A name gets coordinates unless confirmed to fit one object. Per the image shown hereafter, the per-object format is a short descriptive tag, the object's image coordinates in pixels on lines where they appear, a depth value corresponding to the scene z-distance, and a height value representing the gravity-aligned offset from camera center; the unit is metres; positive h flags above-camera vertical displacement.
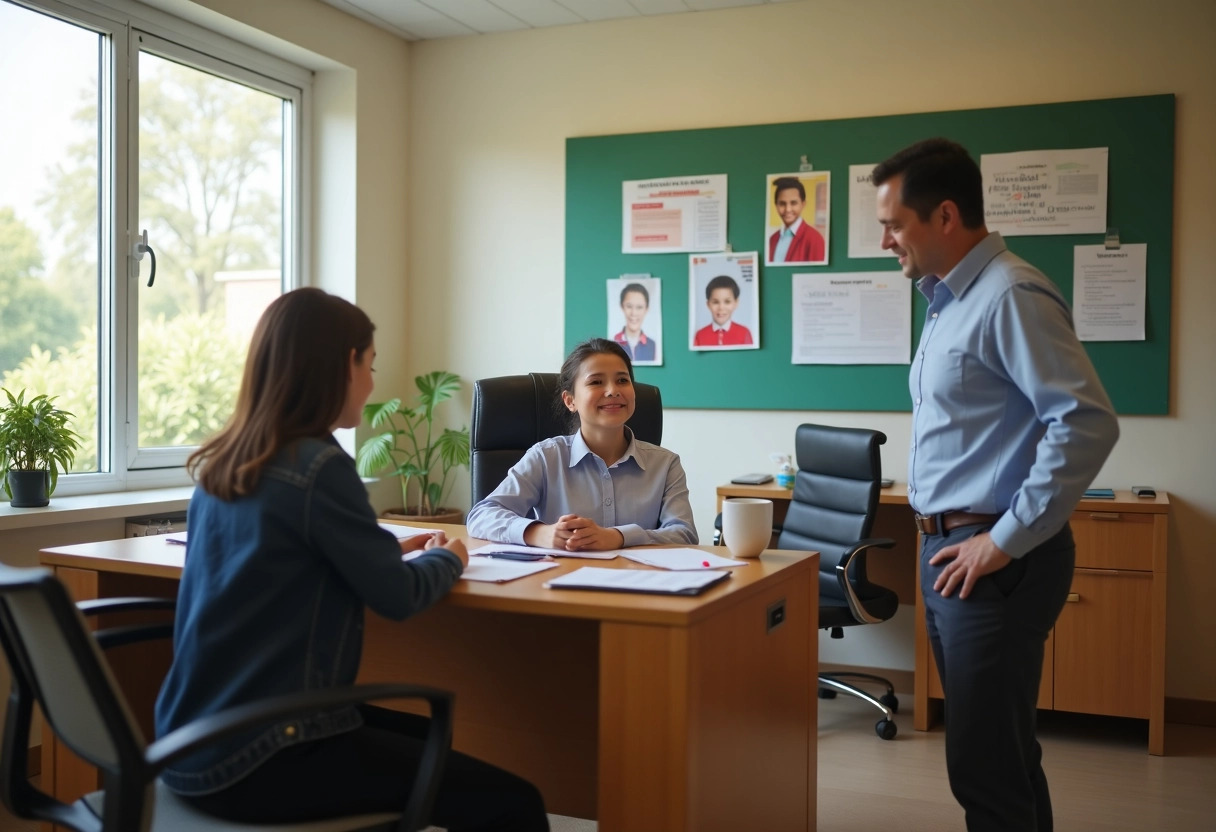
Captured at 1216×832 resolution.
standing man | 1.84 -0.12
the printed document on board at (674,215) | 4.44 +0.71
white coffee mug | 2.12 -0.26
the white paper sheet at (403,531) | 2.28 -0.31
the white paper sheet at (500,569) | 1.89 -0.33
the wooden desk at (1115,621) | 3.49 -0.74
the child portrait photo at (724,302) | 4.39 +0.35
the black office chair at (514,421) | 2.96 -0.09
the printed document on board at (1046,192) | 3.92 +0.73
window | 3.52 +0.59
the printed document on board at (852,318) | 4.18 +0.28
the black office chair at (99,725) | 1.33 -0.45
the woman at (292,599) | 1.56 -0.32
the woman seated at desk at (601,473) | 2.67 -0.21
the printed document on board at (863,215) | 4.21 +0.68
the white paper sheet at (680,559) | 2.03 -0.33
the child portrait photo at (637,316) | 4.55 +0.30
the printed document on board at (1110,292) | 3.88 +0.36
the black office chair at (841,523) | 3.58 -0.46
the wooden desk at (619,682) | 1.62 -0.55
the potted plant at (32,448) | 3.21 -0.19
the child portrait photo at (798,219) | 4.28 +0.68
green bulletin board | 3.87 +0.65
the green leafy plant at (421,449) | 4.50 -0.27
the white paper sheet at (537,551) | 2.18 -0.34
